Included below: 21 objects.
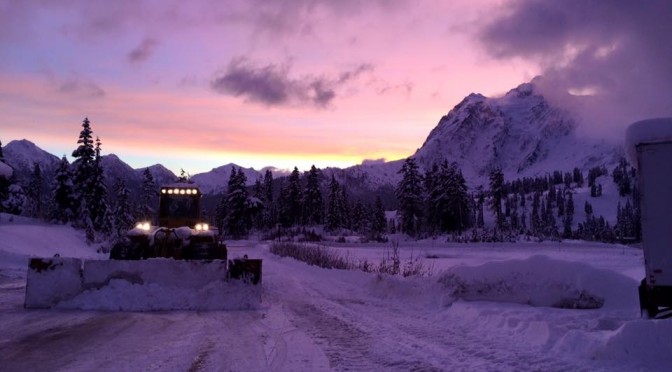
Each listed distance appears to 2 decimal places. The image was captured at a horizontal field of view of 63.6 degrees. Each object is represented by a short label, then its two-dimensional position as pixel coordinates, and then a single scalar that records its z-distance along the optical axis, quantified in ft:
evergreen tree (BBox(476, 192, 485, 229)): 357.51
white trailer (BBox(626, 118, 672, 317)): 26.66
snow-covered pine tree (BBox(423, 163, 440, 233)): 236.84
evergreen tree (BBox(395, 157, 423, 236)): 244.83
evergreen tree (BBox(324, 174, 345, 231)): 293.23
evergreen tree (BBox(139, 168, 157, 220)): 247.93
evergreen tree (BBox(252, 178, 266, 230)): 317.18
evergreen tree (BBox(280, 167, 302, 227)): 309.63
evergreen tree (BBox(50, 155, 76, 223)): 186.60
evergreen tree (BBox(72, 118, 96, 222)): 180.86
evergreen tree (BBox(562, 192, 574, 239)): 349.33
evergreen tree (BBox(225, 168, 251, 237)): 268.62
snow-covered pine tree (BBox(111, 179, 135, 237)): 231.09
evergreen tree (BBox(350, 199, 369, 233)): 341.37
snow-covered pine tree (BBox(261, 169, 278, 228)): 352.10
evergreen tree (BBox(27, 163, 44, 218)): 289.33
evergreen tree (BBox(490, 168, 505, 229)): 259.60
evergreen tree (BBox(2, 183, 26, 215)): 203.51
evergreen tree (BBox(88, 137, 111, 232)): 186.70
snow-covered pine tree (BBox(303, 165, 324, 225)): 306.55
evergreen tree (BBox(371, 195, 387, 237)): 311.88
